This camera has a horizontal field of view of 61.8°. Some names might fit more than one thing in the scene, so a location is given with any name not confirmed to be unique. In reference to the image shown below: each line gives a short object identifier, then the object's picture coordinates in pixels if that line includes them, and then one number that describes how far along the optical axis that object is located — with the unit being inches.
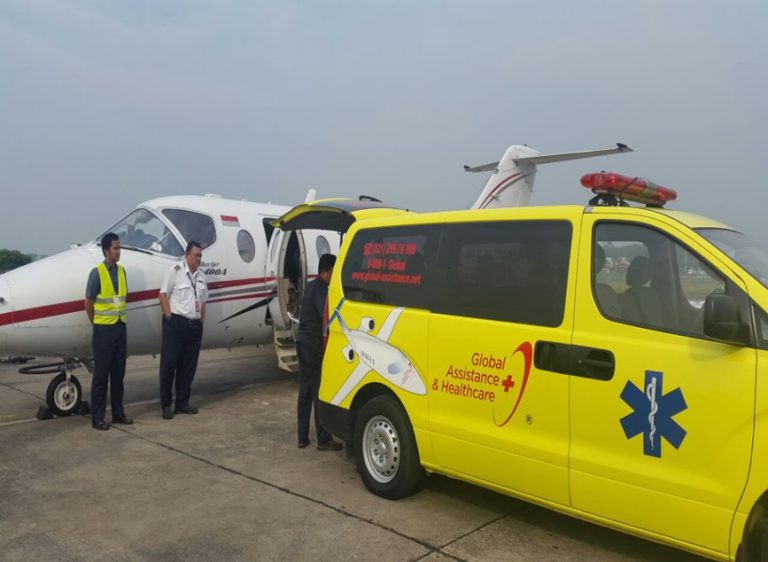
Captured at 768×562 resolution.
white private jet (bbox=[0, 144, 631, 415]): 293.4
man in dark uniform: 256.4
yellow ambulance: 133.2
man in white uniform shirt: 315.0
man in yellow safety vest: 289.3
